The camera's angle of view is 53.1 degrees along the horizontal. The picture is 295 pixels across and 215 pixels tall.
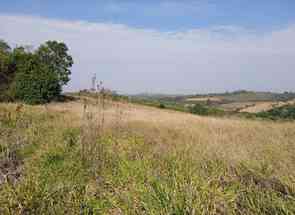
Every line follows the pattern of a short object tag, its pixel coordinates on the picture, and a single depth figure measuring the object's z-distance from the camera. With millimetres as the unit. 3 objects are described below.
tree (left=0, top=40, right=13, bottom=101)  44184
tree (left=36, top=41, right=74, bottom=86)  51284
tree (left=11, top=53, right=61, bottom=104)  40812
